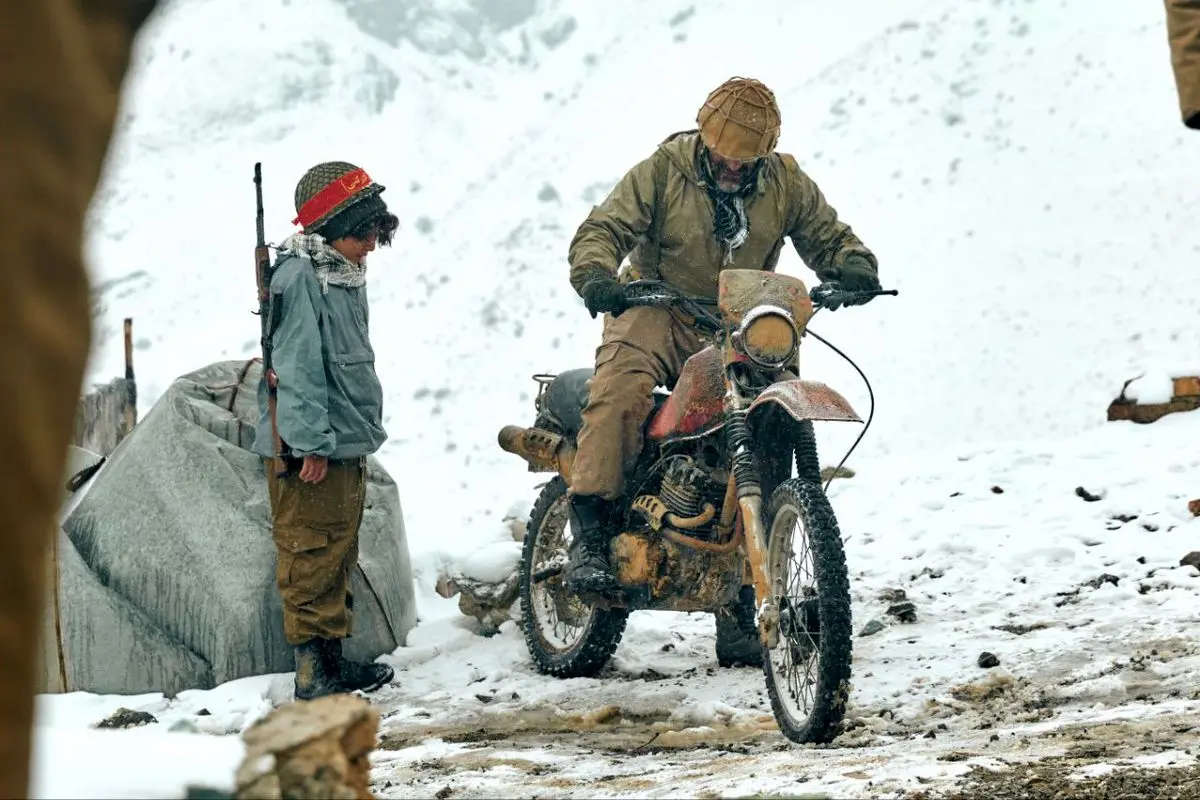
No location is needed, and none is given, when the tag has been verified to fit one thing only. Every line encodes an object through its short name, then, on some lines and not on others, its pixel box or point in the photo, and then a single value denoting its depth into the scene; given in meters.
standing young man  12.89
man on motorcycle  12.67
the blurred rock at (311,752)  4.92
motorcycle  10.28
